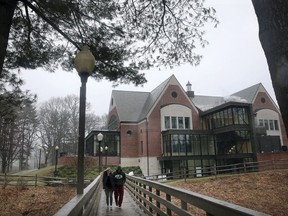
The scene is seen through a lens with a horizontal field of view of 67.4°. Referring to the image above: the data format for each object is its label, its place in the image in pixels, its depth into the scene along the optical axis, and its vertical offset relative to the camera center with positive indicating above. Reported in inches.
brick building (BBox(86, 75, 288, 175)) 1070.0 +83.4
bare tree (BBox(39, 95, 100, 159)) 1745.7 +208.8
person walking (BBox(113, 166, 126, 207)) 323.5 -52.7
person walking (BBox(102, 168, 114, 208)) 320.0 -52.6
